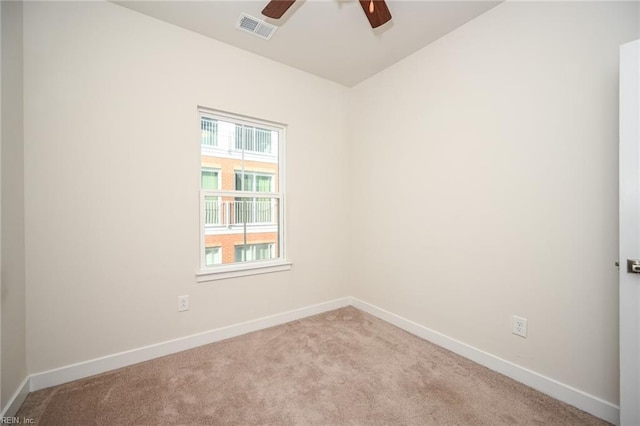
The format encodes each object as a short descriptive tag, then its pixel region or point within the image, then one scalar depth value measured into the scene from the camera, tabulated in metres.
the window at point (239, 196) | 2.53
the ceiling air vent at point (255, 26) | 2.21
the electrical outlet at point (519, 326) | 1.89
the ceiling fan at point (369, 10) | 1.67
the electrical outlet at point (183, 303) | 2.32
